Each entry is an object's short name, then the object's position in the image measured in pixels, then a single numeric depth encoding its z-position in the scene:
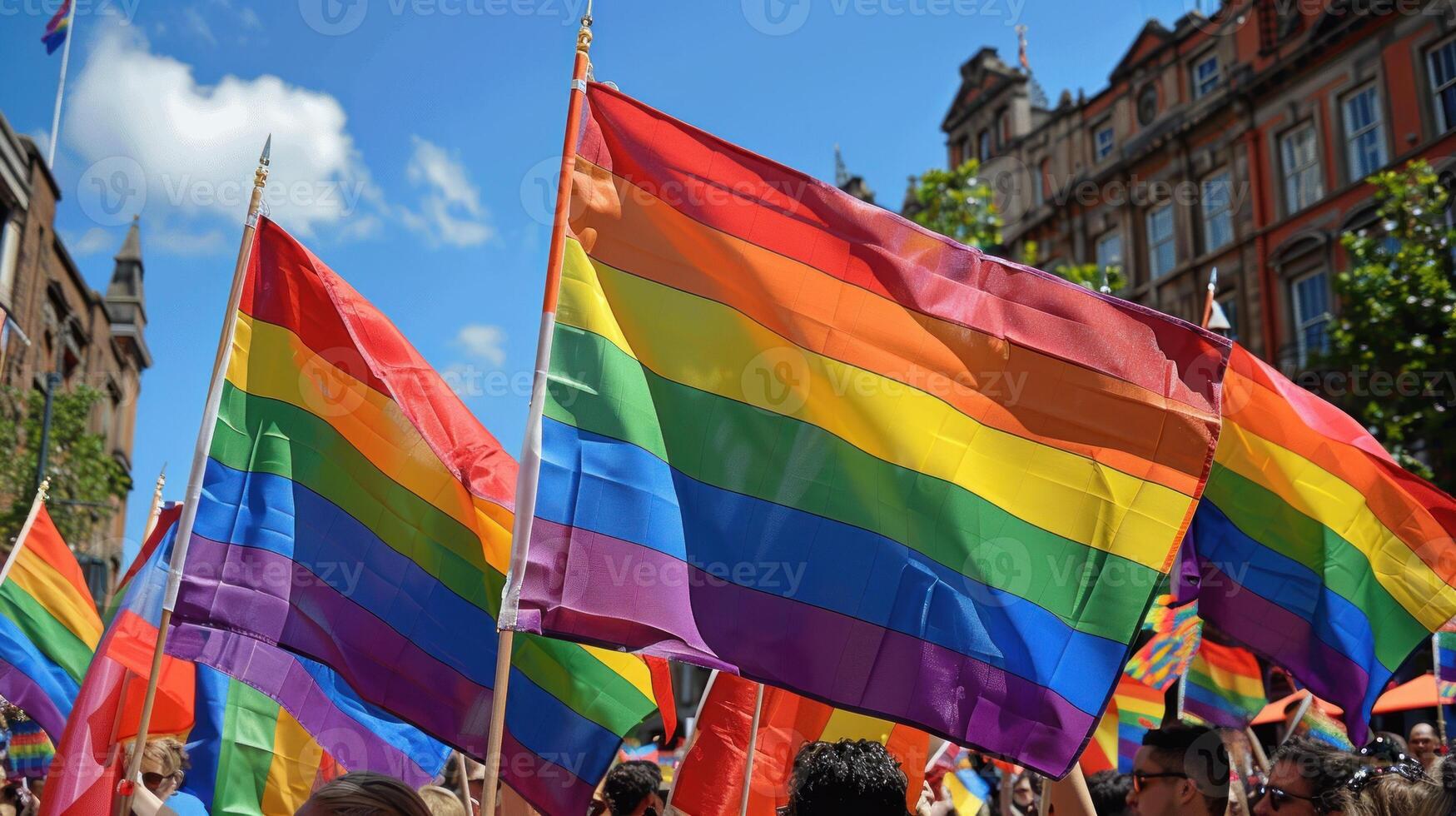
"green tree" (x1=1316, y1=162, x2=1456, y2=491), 19.45
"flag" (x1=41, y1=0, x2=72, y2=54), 32.06
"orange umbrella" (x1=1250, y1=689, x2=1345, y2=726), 10.96
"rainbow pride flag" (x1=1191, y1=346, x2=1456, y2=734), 6.65
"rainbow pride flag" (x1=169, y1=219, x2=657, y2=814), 5.46
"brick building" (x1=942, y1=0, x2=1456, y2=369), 25.58
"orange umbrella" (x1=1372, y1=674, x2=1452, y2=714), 13.55
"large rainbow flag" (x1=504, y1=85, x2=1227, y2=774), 4.71
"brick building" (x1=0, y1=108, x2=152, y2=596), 31.03
